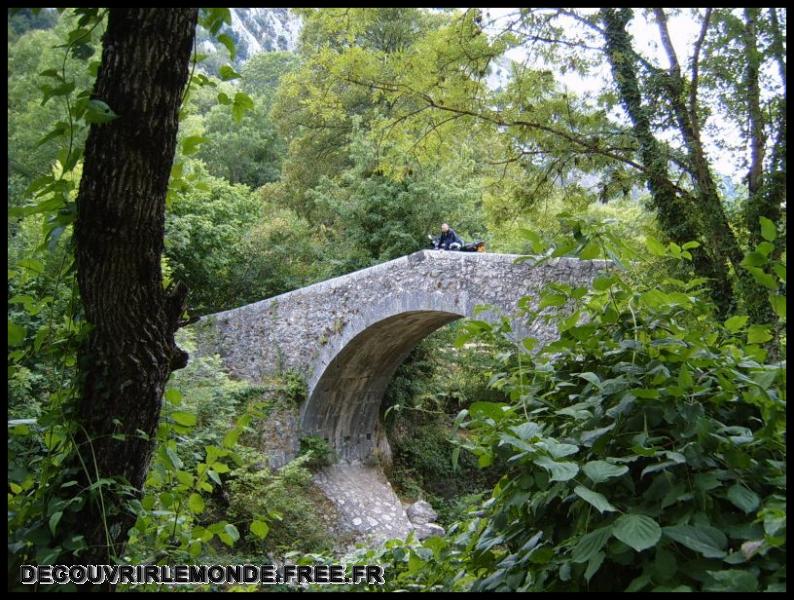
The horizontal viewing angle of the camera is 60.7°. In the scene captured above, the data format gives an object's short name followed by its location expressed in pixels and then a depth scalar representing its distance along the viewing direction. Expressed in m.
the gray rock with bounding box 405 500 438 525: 9.55
